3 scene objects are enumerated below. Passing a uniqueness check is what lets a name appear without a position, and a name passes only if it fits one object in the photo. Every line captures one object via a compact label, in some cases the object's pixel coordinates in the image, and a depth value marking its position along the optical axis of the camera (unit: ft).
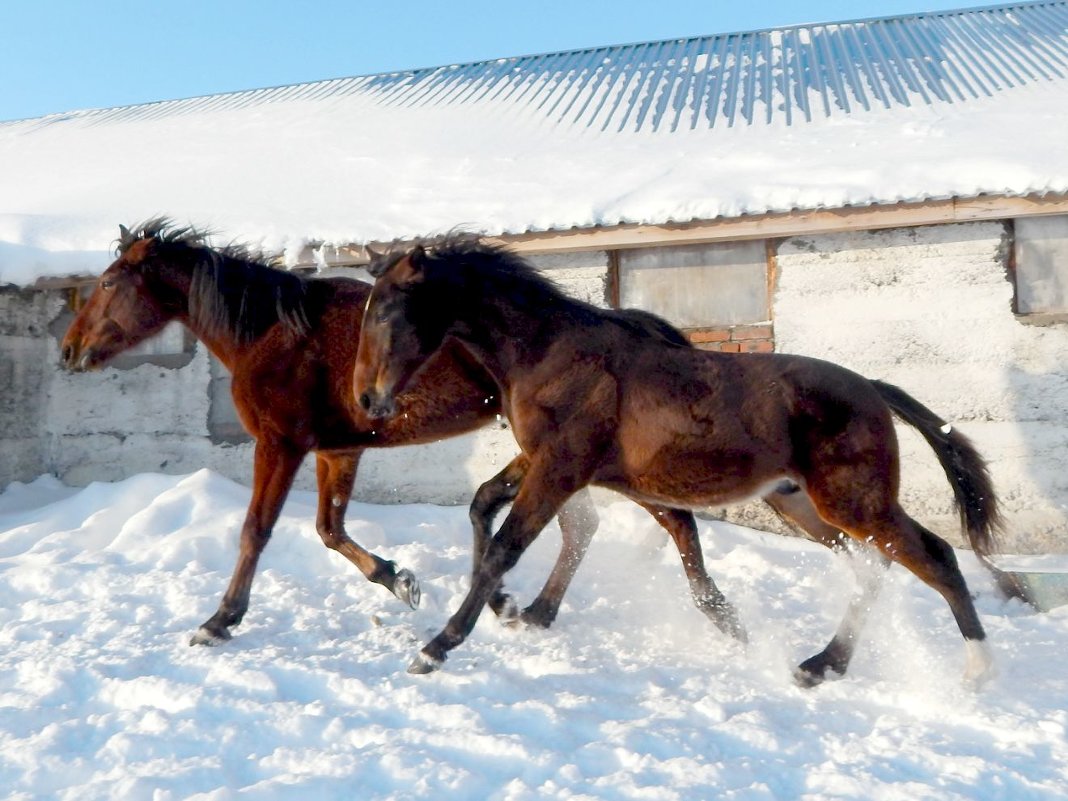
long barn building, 19.58
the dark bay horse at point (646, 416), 11.64
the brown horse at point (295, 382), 14.02
